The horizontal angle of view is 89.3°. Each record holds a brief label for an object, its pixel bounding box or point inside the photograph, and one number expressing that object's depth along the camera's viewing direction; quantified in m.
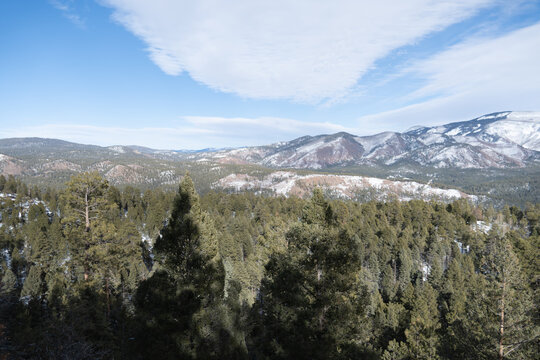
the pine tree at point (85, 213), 18.78
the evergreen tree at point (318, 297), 13.88
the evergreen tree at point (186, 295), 13.85
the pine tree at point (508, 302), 14.74
